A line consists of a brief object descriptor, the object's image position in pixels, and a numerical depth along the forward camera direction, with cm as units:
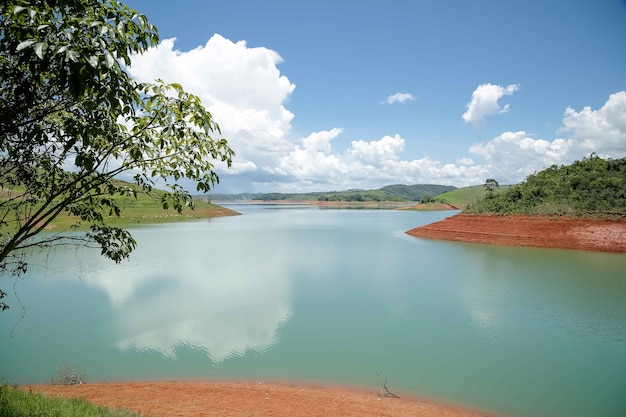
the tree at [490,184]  7812
